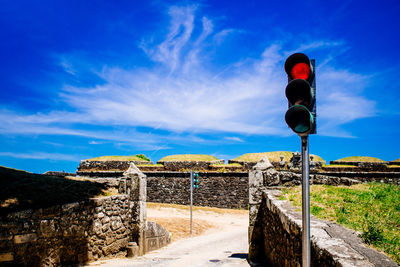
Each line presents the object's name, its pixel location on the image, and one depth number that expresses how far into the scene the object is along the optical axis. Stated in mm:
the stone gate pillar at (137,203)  9758
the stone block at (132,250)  9398
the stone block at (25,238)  6163
